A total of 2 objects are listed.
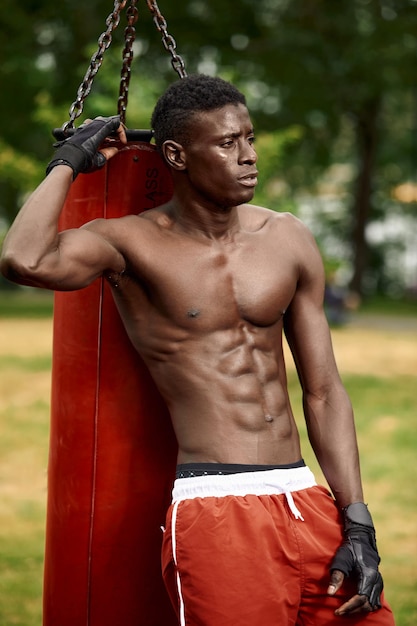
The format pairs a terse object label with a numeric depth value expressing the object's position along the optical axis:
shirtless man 5.00
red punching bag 5.96
